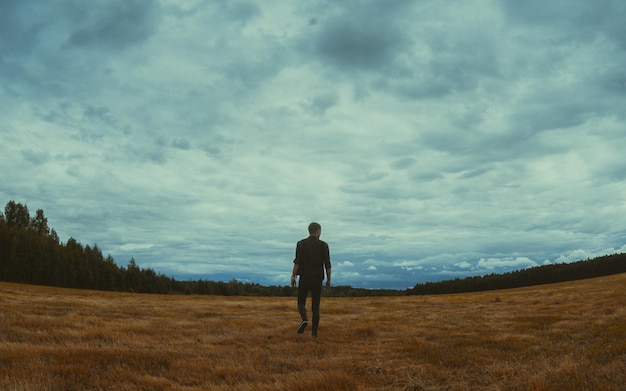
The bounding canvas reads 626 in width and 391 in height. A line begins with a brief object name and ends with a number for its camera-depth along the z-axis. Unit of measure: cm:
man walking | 1249
